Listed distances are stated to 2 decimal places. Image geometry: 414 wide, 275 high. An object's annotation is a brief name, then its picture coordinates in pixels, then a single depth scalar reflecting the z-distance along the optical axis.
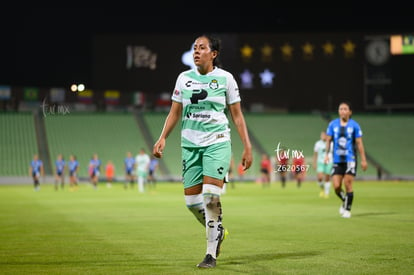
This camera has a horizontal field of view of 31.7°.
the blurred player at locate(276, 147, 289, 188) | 41.97
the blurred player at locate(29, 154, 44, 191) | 39.65
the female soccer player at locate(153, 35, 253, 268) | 8.88
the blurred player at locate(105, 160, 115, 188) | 45.59
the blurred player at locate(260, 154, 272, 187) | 43.78
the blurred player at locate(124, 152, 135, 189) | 43.72
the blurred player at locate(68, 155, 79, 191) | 40.45
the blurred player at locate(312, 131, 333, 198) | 28.73
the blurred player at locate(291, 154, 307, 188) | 42.47
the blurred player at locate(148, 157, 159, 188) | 39.41
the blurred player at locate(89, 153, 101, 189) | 40.66
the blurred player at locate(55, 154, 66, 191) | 41.32
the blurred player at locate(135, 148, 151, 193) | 36.43
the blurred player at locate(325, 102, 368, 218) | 17.12
